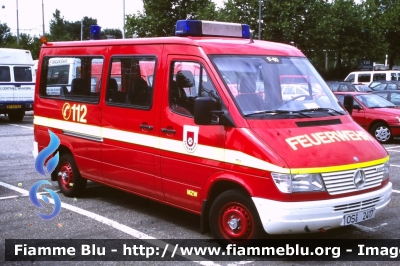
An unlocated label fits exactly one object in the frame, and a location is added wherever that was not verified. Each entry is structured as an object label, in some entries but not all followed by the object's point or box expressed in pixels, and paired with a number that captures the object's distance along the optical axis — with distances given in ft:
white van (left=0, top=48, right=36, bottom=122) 71.72
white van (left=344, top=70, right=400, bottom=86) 108.06
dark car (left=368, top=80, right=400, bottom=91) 82.15
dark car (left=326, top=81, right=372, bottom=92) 84.23
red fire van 18.39
